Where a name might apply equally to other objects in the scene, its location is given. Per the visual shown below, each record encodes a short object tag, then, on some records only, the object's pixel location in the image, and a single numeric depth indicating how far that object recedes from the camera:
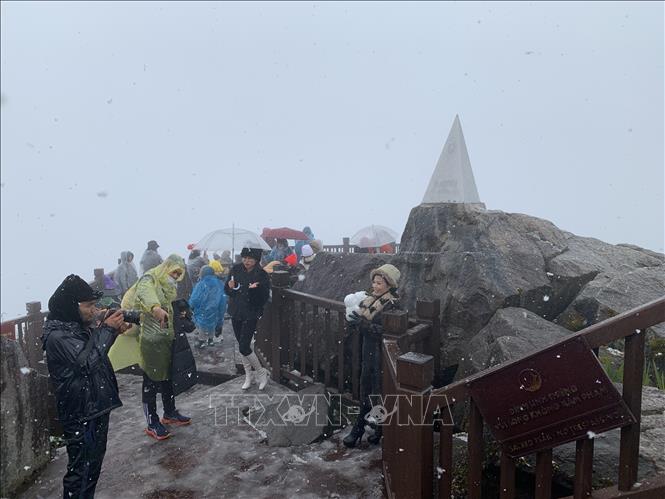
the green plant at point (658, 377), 4.23
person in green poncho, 4.72
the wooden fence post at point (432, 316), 4.96
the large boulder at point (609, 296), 5.14
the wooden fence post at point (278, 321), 6.25
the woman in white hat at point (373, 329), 4.47
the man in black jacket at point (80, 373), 3.18
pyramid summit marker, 7.33
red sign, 2.27
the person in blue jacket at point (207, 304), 8.70
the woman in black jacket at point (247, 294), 5.91
